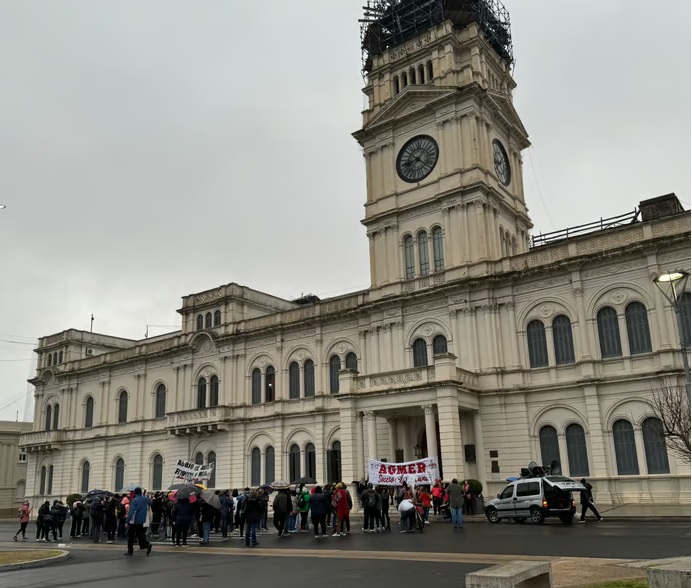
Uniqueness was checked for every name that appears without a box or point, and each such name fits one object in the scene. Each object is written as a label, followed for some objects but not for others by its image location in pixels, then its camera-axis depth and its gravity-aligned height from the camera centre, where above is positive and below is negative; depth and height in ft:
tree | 80.05 +5.55
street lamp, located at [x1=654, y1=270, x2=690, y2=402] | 59.91 +15.75
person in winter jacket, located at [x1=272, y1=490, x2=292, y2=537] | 76.02 -4.13
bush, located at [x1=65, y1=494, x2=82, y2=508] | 170.28 -4.63
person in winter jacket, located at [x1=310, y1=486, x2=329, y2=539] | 75.87 -4.22
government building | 111.65 +24.76
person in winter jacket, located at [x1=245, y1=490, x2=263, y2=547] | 67.92 -4.37
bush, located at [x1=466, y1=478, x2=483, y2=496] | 107.30 -3.67
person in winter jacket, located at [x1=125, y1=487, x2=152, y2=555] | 62.39 -3.64
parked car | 80.84 -4.76
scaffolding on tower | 155.63 +102.22
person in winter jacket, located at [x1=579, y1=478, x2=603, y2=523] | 82.38 -5.40
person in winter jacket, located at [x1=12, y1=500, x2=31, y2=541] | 94.35 -4.91
